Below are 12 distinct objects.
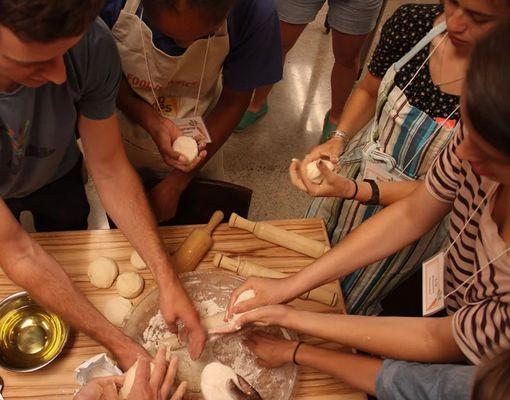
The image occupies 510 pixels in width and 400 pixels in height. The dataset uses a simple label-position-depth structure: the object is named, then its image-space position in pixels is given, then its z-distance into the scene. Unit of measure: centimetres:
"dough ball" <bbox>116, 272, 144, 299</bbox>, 124
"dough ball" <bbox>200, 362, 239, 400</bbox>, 100
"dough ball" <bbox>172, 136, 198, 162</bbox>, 144
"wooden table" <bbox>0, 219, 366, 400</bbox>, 108
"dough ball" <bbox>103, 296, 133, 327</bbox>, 119
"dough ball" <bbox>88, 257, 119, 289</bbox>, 124
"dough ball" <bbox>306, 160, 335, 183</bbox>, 140
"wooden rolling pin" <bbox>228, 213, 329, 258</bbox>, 136
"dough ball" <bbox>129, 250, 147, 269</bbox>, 128
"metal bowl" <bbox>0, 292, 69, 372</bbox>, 108
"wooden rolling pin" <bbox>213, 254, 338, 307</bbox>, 128
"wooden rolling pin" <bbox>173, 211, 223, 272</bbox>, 130
